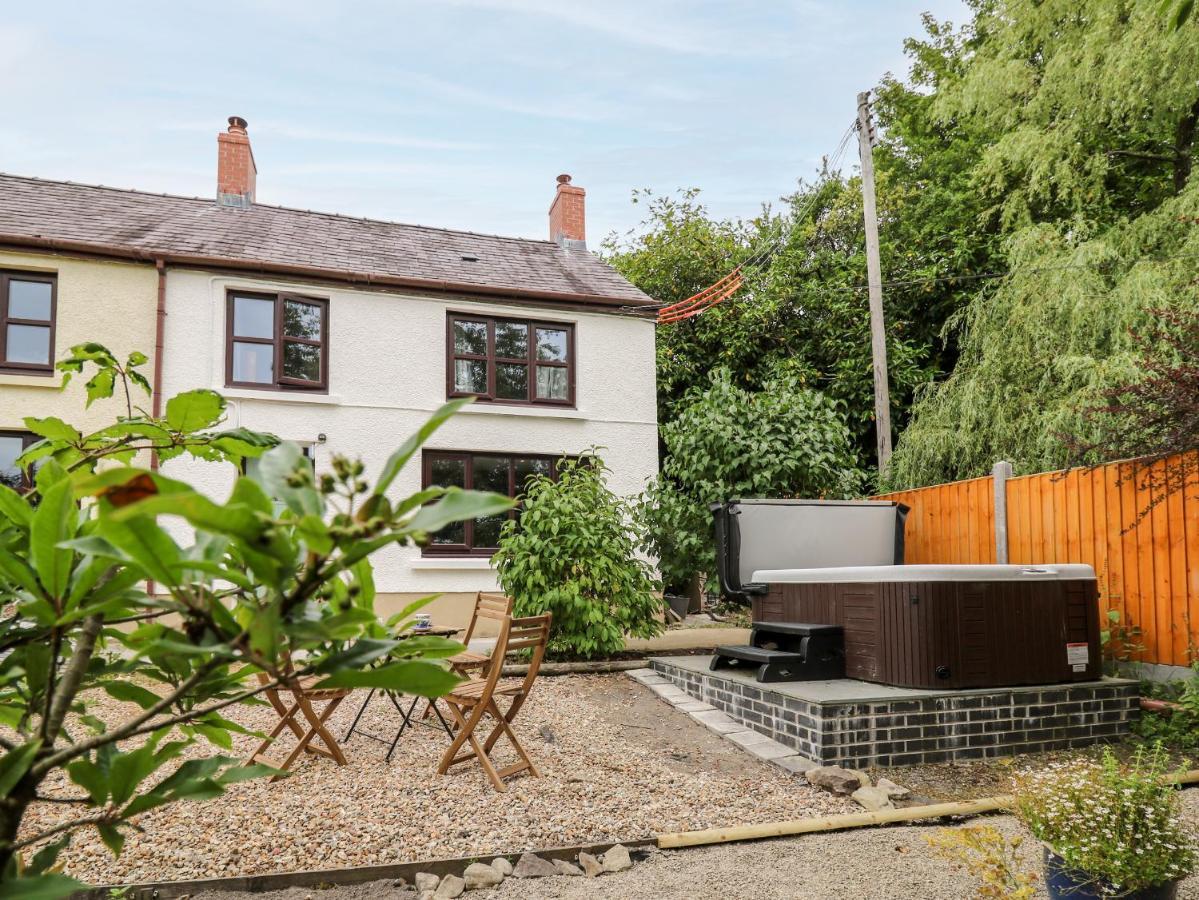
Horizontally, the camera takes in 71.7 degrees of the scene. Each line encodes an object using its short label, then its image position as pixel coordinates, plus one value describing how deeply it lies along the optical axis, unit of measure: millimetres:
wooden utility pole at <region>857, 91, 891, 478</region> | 10516
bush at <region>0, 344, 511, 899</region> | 605
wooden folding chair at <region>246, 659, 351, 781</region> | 4605
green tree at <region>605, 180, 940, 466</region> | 13586
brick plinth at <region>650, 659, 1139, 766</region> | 4961
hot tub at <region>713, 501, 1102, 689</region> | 5352
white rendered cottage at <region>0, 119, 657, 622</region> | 10070
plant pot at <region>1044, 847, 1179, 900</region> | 2691
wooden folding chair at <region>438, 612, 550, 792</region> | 4488
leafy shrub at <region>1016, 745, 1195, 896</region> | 2676
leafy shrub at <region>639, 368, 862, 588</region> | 8938
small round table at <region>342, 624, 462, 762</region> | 4926
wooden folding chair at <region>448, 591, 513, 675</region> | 5152
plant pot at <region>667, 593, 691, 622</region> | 10797
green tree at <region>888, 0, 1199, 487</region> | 8734
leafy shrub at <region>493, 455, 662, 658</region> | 7547
